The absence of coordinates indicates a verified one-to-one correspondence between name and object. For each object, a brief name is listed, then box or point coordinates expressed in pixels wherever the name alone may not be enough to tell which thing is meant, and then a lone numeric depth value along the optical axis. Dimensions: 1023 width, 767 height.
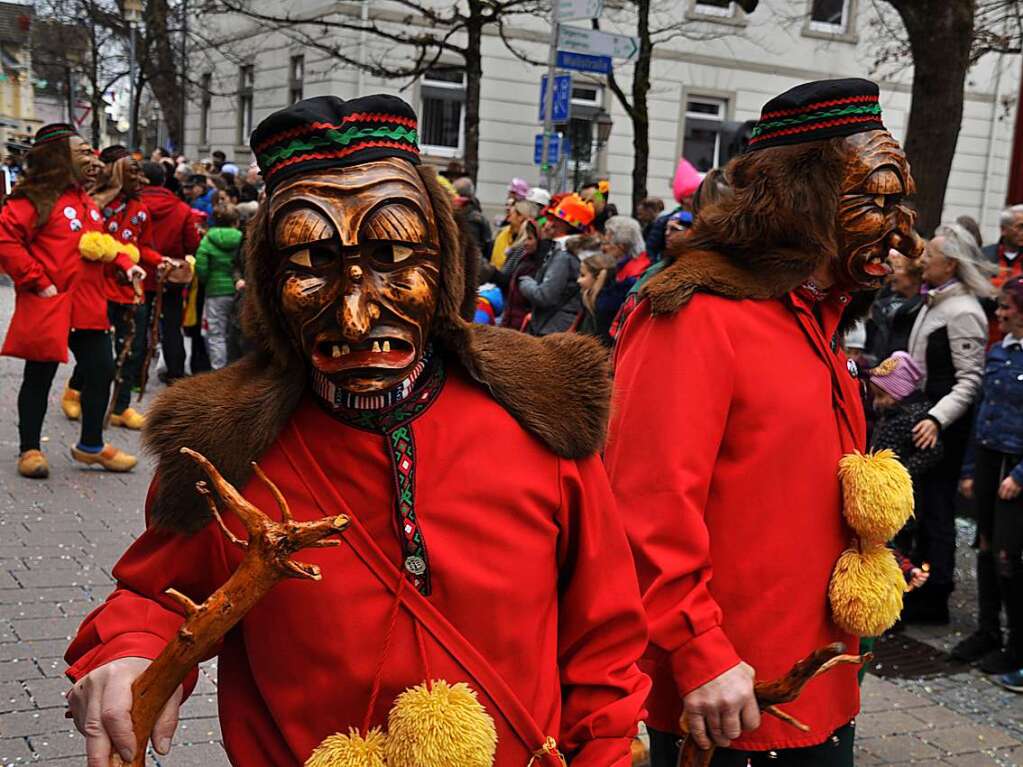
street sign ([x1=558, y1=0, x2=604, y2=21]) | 10.96
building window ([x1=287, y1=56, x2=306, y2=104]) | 26.03
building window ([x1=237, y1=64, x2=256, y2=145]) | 28.92
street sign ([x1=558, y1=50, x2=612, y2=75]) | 11.36
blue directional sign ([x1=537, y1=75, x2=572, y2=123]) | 11.91
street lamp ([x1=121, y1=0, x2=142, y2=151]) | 24.53
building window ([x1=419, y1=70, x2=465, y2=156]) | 24.86
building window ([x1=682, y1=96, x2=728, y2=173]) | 26.13
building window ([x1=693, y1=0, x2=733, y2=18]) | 25.12
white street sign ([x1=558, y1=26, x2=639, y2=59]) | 11.41
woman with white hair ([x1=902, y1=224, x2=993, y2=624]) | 6.13
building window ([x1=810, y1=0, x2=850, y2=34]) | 26.31
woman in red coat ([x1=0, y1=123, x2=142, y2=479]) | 7.12
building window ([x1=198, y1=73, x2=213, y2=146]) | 31.23
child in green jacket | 11.11
